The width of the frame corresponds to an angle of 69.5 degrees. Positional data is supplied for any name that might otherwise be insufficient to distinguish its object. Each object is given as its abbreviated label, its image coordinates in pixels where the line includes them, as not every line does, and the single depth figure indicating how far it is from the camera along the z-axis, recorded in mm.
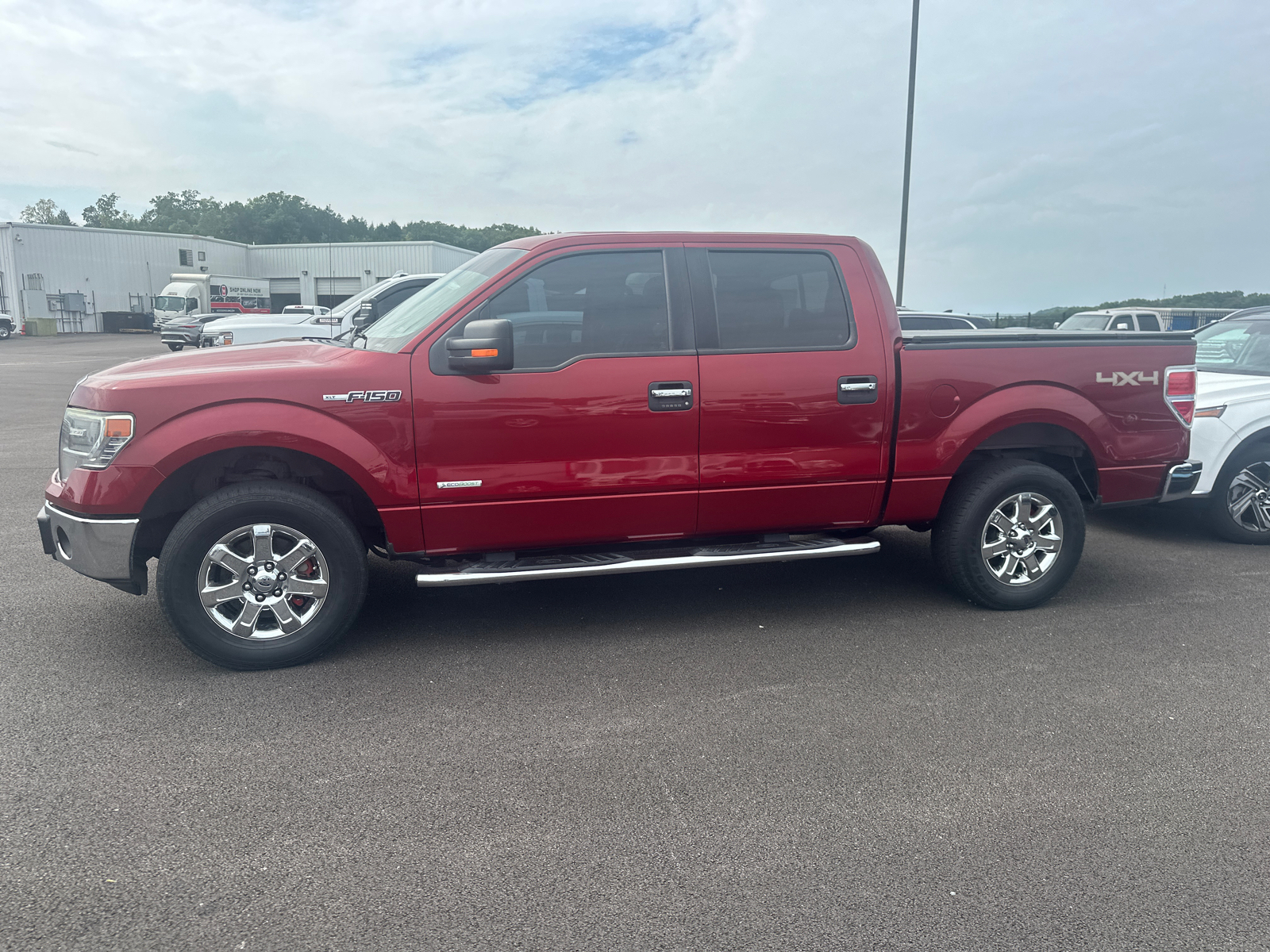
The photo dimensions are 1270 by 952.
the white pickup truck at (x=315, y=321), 11141
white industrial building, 51656
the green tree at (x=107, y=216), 113938
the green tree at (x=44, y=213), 122812
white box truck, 47406
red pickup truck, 4191
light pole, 14328
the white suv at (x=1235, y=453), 6738
